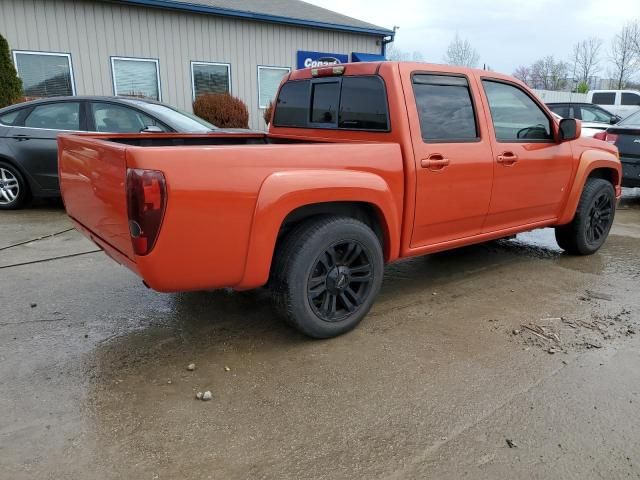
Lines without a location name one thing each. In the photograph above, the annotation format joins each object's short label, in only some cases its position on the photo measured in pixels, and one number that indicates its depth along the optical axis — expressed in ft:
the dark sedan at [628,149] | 25.90
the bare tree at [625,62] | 146.00
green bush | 33.24
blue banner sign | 49.34
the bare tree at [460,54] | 165.68
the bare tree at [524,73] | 200.95
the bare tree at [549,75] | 171.89
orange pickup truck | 8.95
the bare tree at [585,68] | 167.73
